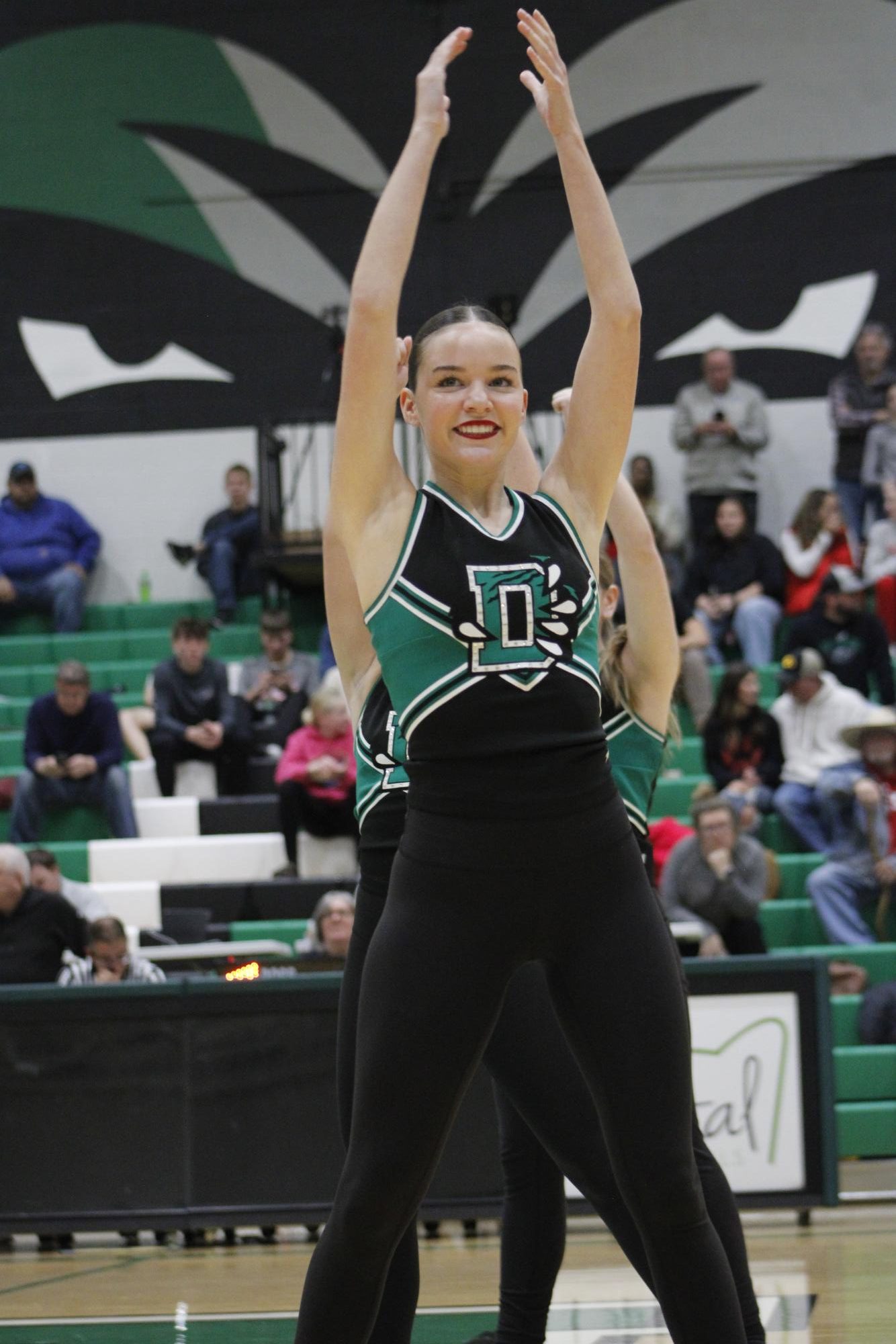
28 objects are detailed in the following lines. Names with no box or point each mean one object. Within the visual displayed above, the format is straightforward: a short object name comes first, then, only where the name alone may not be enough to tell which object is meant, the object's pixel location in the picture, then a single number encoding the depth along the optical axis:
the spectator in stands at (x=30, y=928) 14.15
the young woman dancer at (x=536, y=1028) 5.53
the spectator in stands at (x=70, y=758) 18.43
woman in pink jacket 17.08
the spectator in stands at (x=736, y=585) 20.75
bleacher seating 14.29
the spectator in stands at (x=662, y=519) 21.32
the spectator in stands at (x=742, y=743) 17.58
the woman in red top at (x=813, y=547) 21.00
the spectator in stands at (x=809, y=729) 17.32
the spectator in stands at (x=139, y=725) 19.81
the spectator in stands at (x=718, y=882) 14.98
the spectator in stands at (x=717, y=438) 22.32
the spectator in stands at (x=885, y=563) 20.50
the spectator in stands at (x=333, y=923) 14.10
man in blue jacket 23.14
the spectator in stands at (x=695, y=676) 19.42
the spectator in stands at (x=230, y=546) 23.24
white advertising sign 11.81
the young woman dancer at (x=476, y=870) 4.50
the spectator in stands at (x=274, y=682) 20.02
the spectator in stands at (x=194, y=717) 19.10
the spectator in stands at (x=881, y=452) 21.17
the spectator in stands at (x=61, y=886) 15.32
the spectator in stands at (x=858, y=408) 21.93
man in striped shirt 13.58
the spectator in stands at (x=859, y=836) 16.05
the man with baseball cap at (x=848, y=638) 19.14
